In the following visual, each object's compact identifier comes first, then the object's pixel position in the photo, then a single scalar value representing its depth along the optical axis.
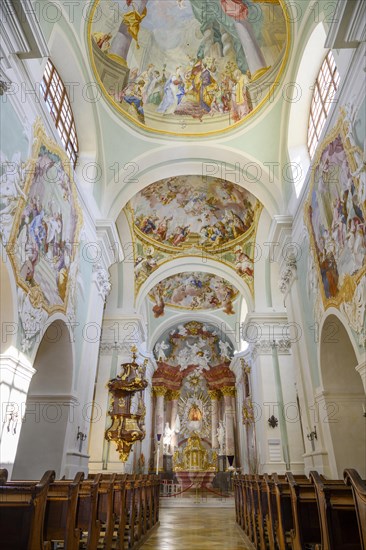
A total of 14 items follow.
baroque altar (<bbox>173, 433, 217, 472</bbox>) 20.28
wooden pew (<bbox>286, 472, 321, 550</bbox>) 3.58
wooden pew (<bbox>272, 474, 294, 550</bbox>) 4.04
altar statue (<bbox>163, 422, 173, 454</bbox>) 20.89
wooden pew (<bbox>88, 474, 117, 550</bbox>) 4.41
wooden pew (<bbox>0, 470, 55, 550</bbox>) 2.67
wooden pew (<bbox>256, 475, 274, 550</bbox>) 4.96
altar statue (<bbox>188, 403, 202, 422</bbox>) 22.45
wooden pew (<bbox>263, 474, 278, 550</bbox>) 4.47
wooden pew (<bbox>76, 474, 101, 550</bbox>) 3.93
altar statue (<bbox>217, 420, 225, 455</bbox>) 20.61
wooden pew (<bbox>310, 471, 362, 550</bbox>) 3.03
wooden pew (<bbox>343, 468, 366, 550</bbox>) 2.58
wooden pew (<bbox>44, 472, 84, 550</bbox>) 3.35
